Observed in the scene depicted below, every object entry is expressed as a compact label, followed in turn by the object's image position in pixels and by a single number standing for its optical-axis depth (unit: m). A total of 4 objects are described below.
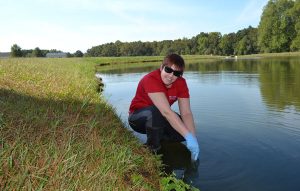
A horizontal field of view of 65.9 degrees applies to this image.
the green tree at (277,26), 49.75
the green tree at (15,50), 57.42
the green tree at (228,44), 72.43
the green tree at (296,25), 47.56
